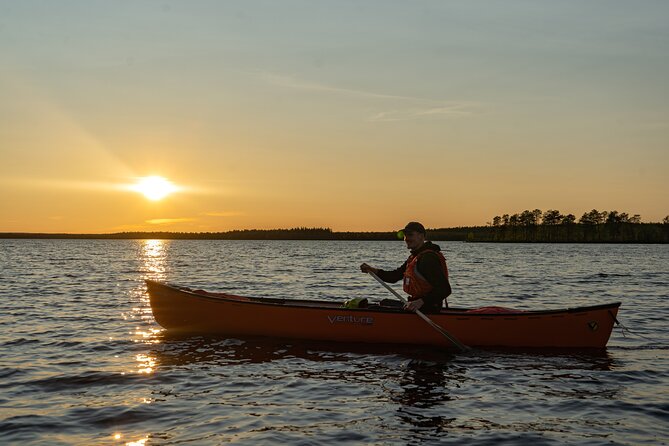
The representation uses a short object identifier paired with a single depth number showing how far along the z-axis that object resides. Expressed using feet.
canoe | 38.75
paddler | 38.17
